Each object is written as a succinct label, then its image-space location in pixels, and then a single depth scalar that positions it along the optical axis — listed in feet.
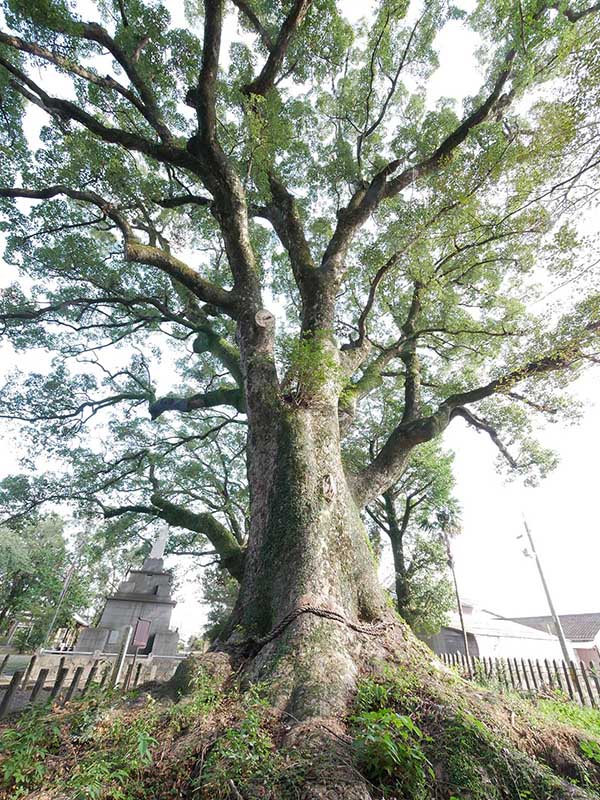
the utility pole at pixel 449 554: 48.80
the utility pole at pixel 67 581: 68.14
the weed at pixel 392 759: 5.84
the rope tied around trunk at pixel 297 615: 10.50
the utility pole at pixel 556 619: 37.56
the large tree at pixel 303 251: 13.26
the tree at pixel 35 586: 72.49
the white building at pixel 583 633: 87.98
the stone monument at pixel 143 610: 47.62
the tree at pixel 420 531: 48.19
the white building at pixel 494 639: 64.90
